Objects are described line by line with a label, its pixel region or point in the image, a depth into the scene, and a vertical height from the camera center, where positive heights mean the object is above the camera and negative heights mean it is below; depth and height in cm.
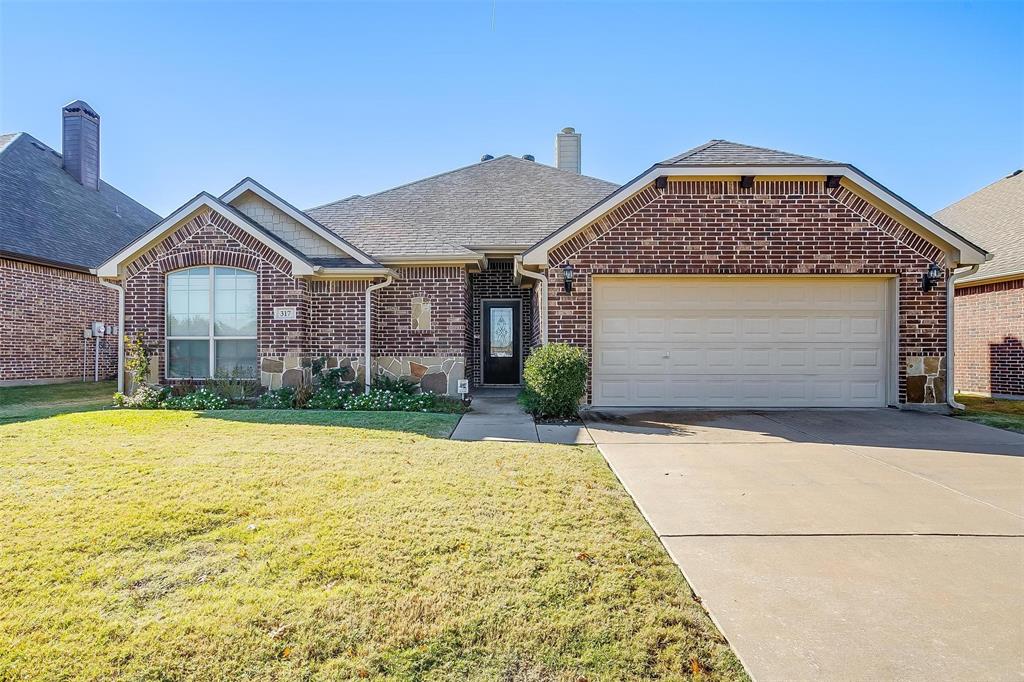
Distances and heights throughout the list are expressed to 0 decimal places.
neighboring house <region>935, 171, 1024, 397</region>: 1137 +66
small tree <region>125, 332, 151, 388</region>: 988 -37
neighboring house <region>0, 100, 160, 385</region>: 1319 +226
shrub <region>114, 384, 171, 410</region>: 938 -106
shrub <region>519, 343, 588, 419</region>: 822 -60
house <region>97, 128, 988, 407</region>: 932 +98
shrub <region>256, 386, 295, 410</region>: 949 -109
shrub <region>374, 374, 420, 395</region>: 1041 -89
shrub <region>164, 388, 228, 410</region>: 928 -110
